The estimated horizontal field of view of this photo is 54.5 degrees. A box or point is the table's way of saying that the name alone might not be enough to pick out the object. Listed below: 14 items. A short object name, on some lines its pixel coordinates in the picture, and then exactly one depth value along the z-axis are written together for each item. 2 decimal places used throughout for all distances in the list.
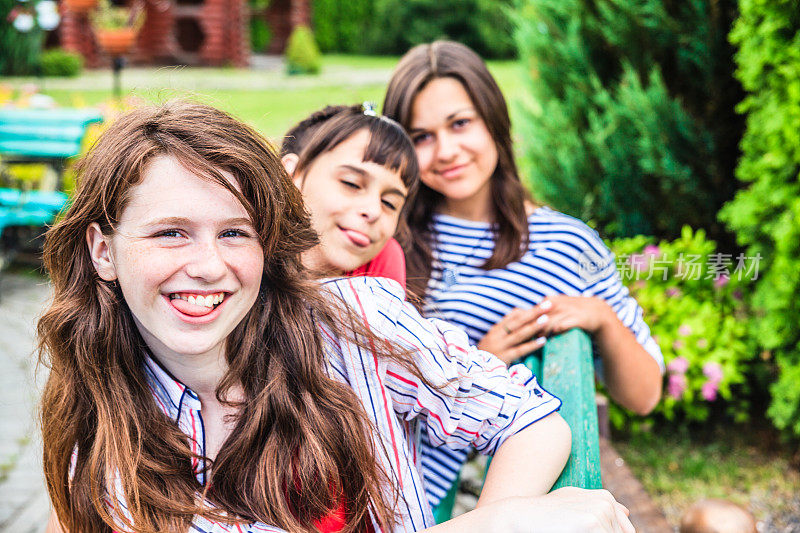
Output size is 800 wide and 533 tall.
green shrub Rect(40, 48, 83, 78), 16.28
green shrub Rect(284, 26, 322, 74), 18.64
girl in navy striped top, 2.44
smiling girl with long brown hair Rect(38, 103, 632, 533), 1.54
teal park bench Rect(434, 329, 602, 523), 1.63
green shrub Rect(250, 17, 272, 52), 24.66
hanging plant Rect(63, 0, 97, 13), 16.11
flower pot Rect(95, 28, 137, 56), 14.58
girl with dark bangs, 2.19
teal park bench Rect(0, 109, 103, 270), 6.39
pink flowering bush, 3.94
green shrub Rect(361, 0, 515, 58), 22.17
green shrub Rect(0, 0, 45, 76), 15.41
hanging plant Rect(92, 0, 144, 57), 14.64
